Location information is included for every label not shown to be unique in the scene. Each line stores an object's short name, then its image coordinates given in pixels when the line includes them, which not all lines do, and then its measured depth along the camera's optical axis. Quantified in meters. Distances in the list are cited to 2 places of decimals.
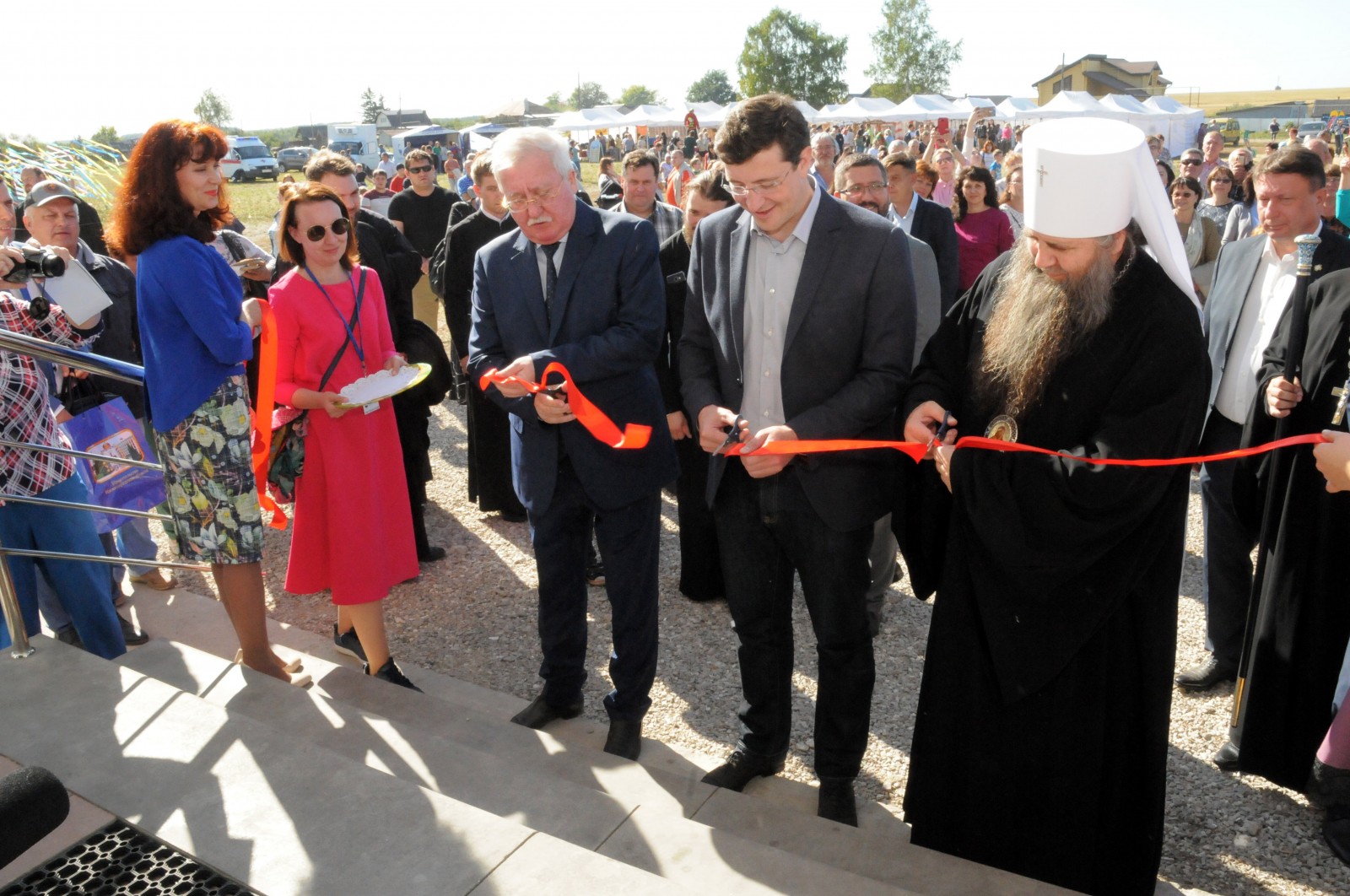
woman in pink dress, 4.13
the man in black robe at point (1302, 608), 3.55
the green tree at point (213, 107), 110.94
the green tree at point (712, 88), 132.00
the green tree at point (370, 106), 114.06
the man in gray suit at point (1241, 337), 4.13
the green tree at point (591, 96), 160.00
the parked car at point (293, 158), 46.47
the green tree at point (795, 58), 104.19
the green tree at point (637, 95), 140.50
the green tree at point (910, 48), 106.69
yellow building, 92.88
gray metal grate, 2.50
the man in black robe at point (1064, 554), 2.73
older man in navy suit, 3.64
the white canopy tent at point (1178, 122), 36.09
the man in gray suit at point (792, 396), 3.29
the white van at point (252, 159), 44.66
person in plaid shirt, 4.05
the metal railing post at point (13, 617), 3.71
